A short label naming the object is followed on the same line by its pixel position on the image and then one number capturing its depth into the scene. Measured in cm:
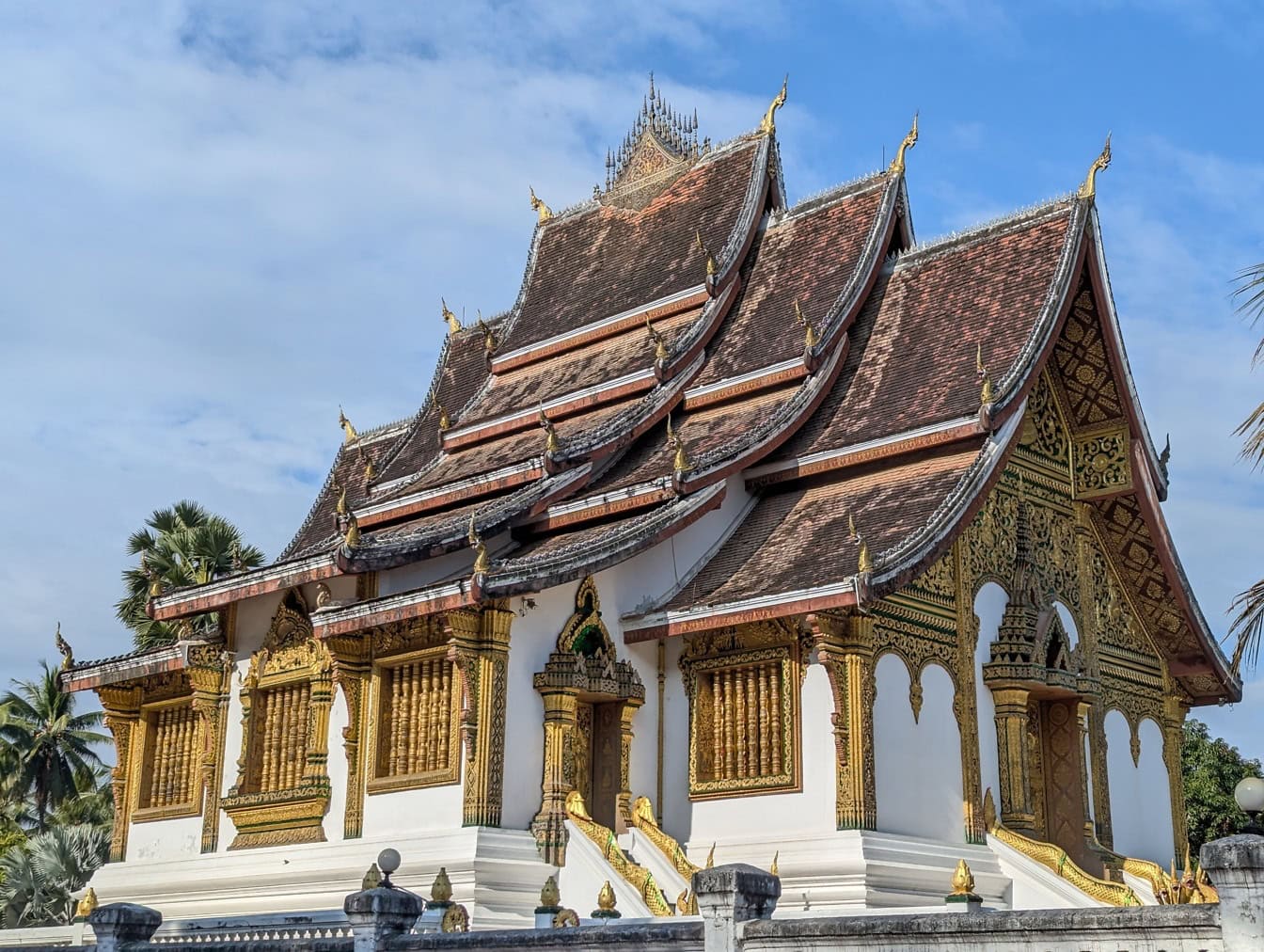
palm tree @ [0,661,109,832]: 3666
